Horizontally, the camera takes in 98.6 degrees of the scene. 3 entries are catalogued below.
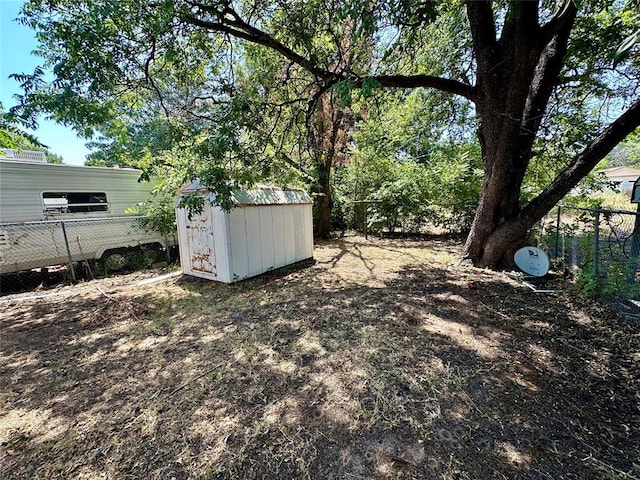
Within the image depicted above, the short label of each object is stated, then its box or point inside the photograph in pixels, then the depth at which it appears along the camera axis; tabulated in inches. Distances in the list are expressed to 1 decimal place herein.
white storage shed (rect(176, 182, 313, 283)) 183.5
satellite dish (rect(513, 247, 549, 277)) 181.9
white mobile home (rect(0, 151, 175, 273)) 206.8
